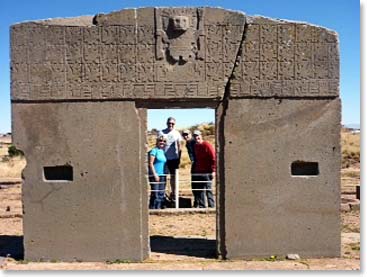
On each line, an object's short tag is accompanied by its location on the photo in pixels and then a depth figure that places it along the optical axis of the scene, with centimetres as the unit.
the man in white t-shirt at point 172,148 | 1070
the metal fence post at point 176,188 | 1075
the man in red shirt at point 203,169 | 1059
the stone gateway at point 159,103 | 689
